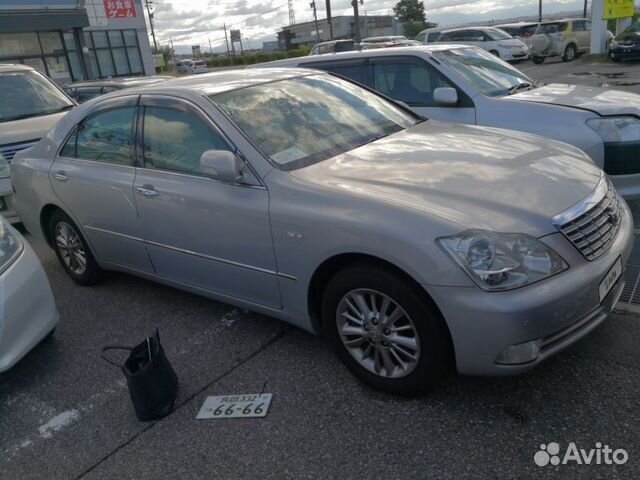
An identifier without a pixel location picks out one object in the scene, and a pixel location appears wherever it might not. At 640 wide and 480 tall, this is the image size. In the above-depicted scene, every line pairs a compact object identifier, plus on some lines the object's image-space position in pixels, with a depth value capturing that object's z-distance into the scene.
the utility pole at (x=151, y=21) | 65.19
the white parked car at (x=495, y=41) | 21.73
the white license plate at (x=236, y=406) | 2.83
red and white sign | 28.89
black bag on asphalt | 2.77
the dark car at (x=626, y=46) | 18.62
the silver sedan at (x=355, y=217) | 2.39
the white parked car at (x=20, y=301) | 3.12
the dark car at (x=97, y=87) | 9.94
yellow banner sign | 19.77
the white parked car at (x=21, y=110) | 6.10
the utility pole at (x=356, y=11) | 35.62
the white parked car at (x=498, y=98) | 4.52
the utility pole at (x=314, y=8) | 64.24
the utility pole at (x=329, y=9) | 43.32
